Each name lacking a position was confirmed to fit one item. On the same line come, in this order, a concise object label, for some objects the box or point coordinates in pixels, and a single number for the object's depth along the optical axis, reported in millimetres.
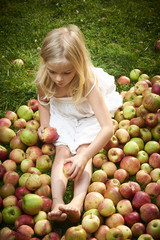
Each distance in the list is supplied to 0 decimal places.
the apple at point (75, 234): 2365
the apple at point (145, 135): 3465
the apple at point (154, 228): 2428
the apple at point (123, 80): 4441
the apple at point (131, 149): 3236
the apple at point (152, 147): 3309
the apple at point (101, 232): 2498
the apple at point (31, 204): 2580
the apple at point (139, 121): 3574
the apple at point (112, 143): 3385
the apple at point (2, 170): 3079
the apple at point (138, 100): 3854
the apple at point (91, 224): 2480
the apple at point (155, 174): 3002
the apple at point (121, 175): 3029
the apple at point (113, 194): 2797
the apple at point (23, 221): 2570
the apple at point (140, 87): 3994
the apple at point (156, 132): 3463
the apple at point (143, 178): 3035
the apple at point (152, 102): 3533
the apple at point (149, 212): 2572
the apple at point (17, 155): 3271
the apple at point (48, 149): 3383
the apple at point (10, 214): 2652
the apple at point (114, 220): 2601
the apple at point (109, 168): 3162
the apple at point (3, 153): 3298
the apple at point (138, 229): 2506
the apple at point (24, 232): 2435
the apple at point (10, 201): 2772
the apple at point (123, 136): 3430
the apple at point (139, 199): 2719
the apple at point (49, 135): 3321
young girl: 2758
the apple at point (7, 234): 2434
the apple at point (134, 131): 3481
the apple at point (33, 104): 4012
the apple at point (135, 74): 4512
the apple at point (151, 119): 3457
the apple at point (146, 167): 3145
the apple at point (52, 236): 2455
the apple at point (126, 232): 2471
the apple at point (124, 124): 3650
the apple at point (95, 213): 2639
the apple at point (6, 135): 3521
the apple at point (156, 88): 3674
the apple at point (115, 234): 2357
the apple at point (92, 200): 2746
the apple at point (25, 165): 3189
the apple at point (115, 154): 3228
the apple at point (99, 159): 3257
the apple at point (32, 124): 3623
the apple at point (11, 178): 3000
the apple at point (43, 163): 3169
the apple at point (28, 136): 3334
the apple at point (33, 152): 3316
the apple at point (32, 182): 2848
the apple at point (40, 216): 2670
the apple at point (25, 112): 3878
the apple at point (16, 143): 3412
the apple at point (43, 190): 2910
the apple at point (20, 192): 2832
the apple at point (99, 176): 3012
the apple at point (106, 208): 2594
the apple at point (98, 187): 2887
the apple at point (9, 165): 3180
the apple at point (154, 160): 3120
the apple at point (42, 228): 2561
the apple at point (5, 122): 3713
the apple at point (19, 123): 3738
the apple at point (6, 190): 2871
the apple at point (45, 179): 3018
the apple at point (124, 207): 2713
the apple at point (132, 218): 2609
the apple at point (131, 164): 3100
